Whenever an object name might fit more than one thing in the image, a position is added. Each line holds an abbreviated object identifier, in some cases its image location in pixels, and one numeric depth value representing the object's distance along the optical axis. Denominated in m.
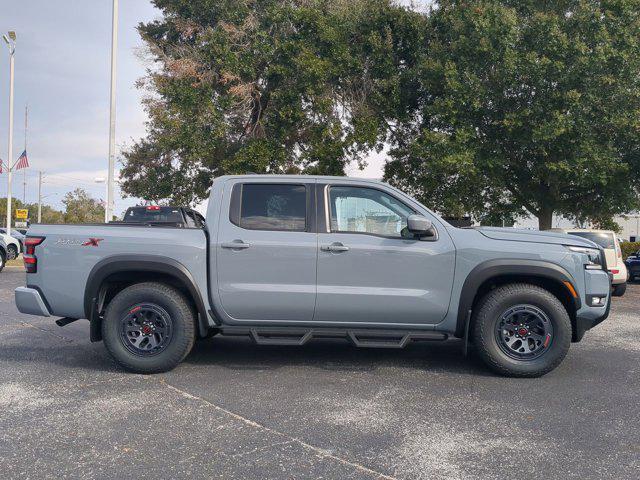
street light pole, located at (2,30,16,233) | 24.81
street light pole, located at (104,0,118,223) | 17.88
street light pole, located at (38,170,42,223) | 64.33
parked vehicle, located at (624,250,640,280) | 17.05
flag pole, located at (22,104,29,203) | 30.61
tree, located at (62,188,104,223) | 72.99
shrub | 23.42
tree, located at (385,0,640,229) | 15.68
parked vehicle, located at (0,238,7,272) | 17.14
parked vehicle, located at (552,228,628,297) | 12.49
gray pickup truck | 5.21
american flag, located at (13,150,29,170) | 28.06
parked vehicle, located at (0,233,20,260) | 20.09
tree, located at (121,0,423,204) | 17.80
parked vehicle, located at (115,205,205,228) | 12.07
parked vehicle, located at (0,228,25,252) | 28.52
